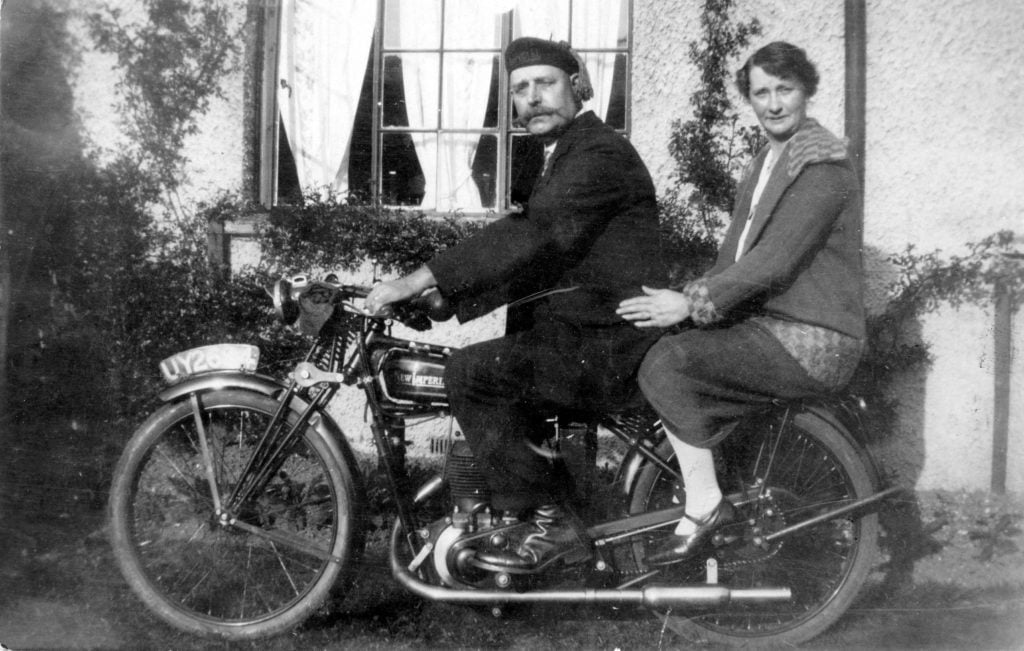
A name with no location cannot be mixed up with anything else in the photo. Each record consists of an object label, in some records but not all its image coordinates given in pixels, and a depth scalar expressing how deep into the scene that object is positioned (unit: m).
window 4.22
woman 2.71
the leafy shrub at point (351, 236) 4.12
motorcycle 2.79
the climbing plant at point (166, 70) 3.96
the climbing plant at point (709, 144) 4.03
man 2.71
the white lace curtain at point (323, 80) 4.18
